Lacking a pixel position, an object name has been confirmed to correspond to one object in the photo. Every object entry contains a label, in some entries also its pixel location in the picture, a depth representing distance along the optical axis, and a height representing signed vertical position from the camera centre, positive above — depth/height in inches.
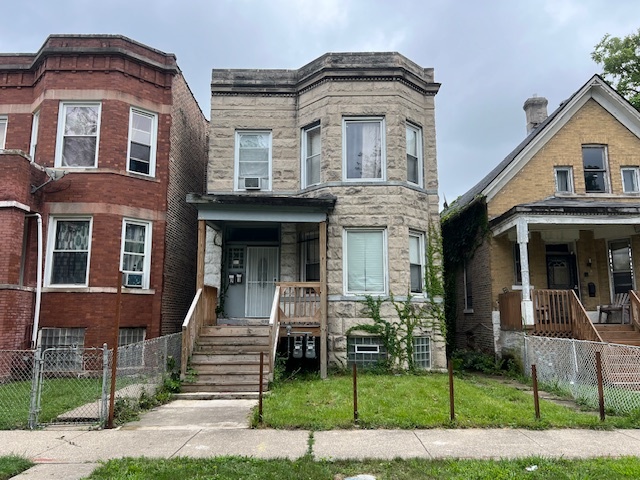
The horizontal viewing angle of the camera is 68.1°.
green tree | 886.4 +459.8
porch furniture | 511.8 -2.5
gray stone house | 478.6 +121.7
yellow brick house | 562.3 +95.4
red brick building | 461.4 +116.2
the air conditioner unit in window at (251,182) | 561.0 +143.4
